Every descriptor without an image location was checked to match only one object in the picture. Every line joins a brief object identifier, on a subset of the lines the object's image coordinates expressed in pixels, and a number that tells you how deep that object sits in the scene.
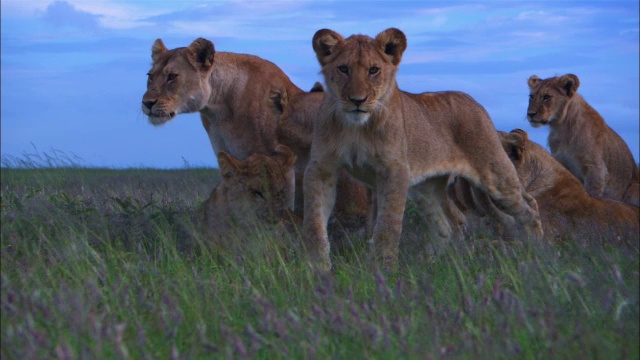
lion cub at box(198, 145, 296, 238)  11.91
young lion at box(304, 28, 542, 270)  11.80
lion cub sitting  24.03
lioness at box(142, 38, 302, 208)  15.64
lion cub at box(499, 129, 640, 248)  15.51
